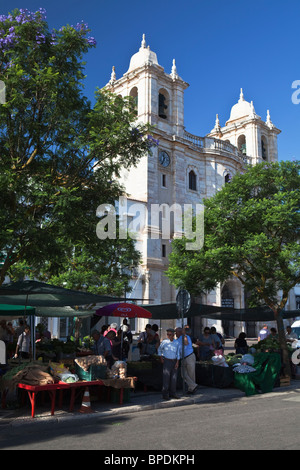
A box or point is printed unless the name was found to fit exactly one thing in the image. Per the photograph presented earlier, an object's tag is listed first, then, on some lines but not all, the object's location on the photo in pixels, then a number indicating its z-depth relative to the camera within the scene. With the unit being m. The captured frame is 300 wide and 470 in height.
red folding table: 8.23
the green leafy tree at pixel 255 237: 15.25
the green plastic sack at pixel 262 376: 11.95
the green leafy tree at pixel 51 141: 10.04
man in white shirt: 10.60
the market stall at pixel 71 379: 8.52
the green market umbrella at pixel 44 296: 9.84
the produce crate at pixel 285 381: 13.38
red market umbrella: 12.20
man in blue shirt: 11.40
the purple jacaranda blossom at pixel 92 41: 11.22
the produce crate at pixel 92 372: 9.28
